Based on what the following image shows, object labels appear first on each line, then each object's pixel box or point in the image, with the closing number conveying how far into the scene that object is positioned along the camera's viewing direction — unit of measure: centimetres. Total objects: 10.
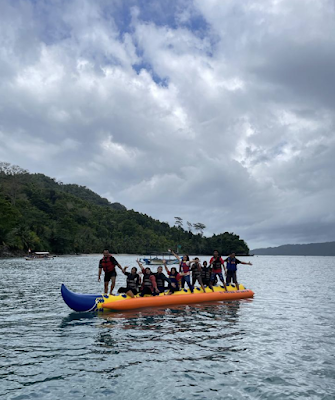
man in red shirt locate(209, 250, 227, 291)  1987
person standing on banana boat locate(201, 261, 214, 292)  1975
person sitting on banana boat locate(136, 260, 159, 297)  1678
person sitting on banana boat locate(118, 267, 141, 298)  1645
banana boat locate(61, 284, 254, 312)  1478
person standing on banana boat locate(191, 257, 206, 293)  1898
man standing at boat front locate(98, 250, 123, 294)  1667
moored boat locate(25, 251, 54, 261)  8084
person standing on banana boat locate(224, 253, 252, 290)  2077
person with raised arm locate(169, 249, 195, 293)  1909
